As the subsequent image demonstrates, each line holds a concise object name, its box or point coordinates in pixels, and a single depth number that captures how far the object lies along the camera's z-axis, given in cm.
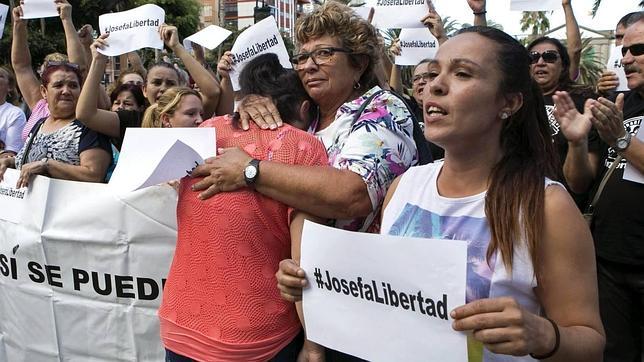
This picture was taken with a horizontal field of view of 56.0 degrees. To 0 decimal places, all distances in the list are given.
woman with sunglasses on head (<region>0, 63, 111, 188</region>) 316
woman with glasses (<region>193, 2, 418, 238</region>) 180
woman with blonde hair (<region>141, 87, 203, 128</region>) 324
